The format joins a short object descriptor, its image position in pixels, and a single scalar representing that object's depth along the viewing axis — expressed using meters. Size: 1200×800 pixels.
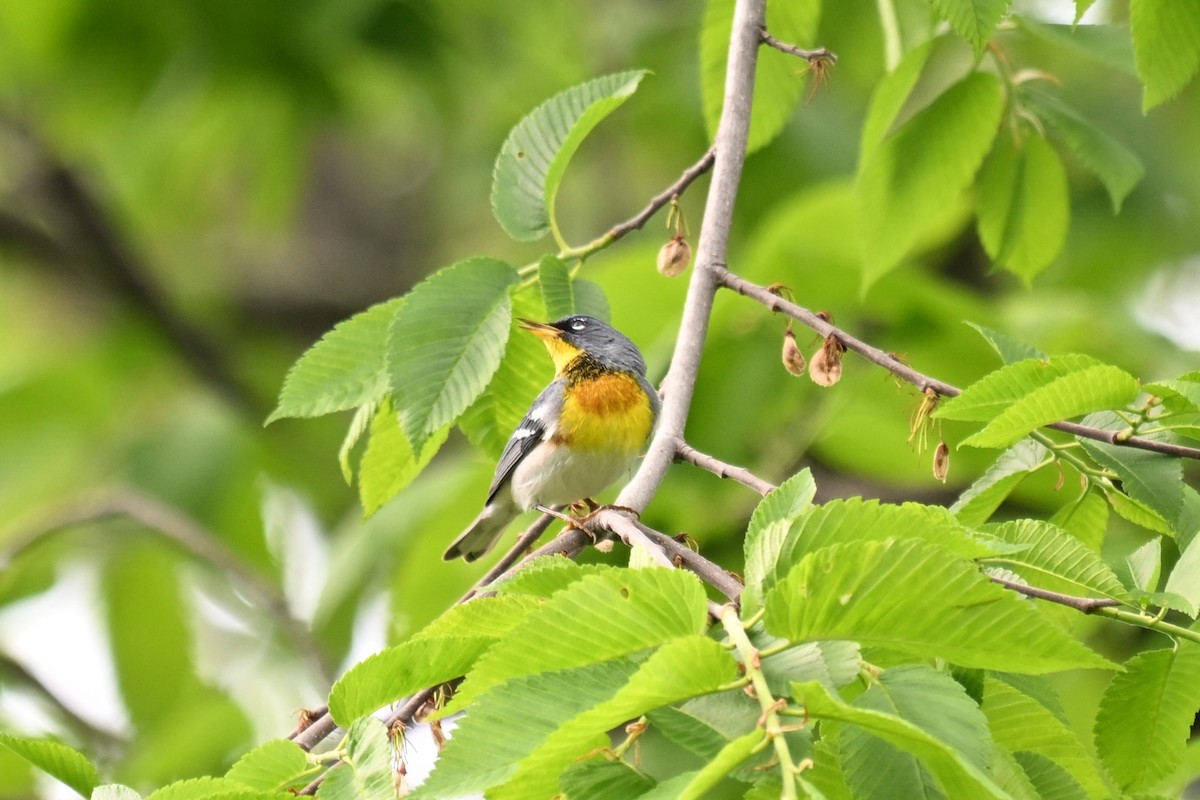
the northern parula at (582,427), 9.37
